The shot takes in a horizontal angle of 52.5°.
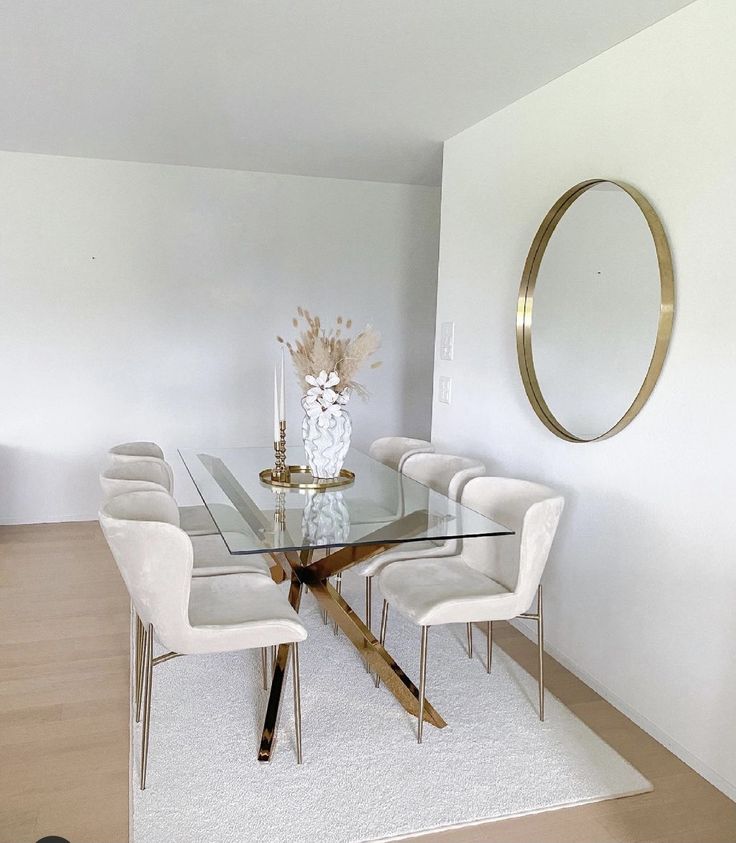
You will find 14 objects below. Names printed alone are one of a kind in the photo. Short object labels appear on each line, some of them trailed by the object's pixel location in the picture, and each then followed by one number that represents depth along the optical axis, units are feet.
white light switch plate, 13.66
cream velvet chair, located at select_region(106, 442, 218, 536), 11.14
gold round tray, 10.25
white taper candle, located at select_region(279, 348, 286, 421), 10.87
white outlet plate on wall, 13.77
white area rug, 7.03
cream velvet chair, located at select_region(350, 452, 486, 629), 10.26
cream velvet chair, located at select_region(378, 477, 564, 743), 8.46
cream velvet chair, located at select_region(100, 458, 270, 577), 9.19
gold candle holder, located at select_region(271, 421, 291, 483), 10.85
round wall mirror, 8.58
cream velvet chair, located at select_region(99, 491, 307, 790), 7.22
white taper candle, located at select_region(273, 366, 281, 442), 11.23
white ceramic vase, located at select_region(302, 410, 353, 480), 10.42
